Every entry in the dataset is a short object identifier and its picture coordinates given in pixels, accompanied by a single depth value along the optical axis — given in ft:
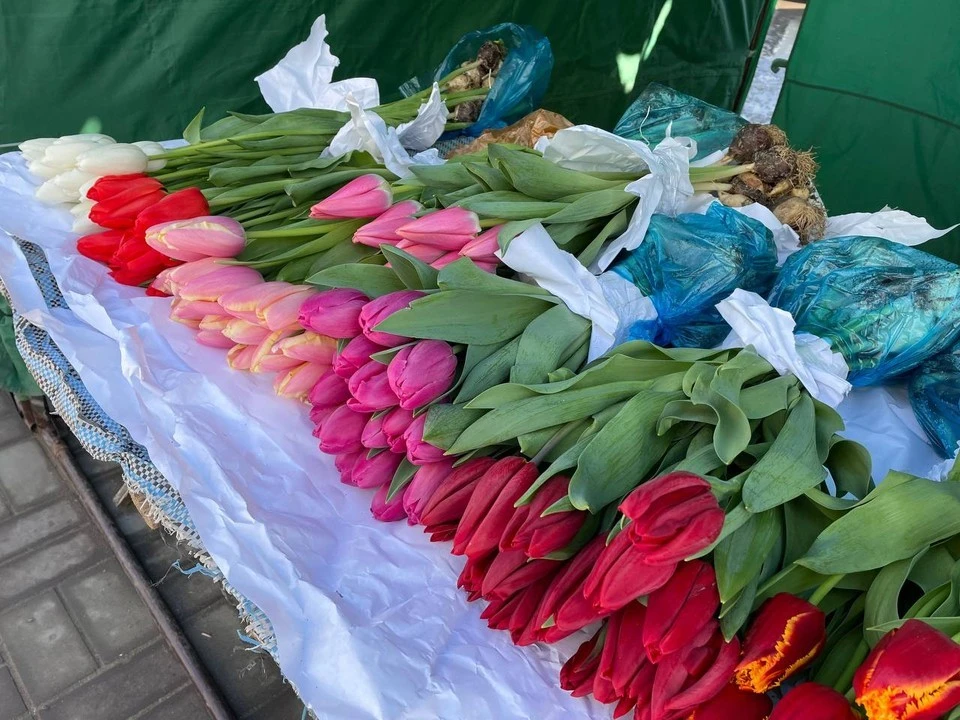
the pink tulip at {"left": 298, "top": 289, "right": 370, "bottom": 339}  3.21
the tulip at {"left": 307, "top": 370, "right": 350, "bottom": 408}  3.35
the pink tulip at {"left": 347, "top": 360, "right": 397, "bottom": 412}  2.96
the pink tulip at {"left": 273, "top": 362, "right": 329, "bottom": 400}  3.59
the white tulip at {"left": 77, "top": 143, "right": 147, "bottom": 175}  4.72
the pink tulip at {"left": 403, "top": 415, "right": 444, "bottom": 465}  2.88
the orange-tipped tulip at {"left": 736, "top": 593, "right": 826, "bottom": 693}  2.03
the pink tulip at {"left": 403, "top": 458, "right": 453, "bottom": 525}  2.92
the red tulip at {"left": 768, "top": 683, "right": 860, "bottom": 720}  1.86
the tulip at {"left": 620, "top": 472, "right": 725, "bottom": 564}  2.03
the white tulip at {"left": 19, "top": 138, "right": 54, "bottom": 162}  5.13
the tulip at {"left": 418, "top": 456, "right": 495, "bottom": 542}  2.80
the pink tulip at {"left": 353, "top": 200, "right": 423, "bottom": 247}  3.80
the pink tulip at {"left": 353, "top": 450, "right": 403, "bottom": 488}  3.19
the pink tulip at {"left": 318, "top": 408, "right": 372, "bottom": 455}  3.20
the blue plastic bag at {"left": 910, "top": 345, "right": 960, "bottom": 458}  3.39
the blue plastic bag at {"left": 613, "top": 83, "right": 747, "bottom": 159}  5.41
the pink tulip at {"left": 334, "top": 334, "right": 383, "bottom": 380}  3.13
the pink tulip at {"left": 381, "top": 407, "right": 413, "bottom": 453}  2.98
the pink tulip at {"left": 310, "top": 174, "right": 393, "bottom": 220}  4.00
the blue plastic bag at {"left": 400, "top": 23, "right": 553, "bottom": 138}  6.23
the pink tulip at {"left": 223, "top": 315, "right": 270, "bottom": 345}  3.71
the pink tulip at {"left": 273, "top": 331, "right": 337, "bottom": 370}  3.45
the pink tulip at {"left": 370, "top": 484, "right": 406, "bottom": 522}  3.10
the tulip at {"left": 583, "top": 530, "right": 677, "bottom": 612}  2.07
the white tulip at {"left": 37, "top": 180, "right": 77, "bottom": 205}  4.99
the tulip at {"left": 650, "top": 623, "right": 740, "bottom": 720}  1.99
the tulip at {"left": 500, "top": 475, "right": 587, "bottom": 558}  2.37
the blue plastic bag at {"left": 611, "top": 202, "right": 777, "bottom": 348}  3.70
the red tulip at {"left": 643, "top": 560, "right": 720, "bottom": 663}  2.01
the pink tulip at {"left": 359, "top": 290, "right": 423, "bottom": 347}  3.05
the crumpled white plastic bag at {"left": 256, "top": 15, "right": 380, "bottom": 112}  6.16
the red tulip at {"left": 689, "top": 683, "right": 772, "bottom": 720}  2.03
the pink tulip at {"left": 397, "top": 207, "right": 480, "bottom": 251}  3.62
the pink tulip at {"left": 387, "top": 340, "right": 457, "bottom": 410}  2.89
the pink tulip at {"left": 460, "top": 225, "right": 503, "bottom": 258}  3.56
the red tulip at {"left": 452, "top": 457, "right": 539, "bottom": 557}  2.53
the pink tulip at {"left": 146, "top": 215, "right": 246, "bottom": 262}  3.89
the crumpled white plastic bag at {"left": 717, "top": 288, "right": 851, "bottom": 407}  3.14
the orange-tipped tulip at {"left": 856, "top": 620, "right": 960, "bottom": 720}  1.72
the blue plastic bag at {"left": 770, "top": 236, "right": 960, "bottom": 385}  3.39
